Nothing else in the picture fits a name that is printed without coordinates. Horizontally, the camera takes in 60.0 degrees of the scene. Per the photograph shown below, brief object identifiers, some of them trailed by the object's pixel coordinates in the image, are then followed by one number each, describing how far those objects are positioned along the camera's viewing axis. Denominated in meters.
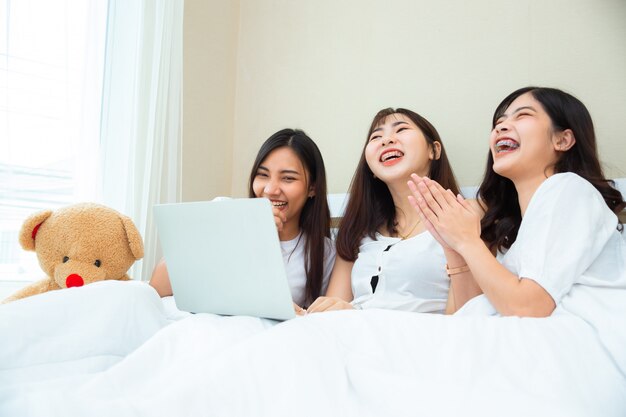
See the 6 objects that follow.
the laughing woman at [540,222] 1.13
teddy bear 1.62
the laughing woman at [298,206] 1.81
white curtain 2.37
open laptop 1.10
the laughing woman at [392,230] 1.58
